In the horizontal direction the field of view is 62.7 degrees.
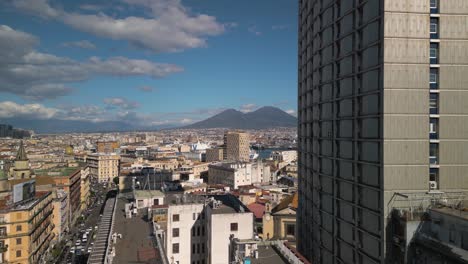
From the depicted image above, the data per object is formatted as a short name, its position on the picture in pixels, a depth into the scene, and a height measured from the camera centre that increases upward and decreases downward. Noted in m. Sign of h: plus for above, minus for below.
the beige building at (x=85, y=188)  109.16 -17.47
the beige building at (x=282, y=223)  52.50 -12.75
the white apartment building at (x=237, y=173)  123.50 -14.27
